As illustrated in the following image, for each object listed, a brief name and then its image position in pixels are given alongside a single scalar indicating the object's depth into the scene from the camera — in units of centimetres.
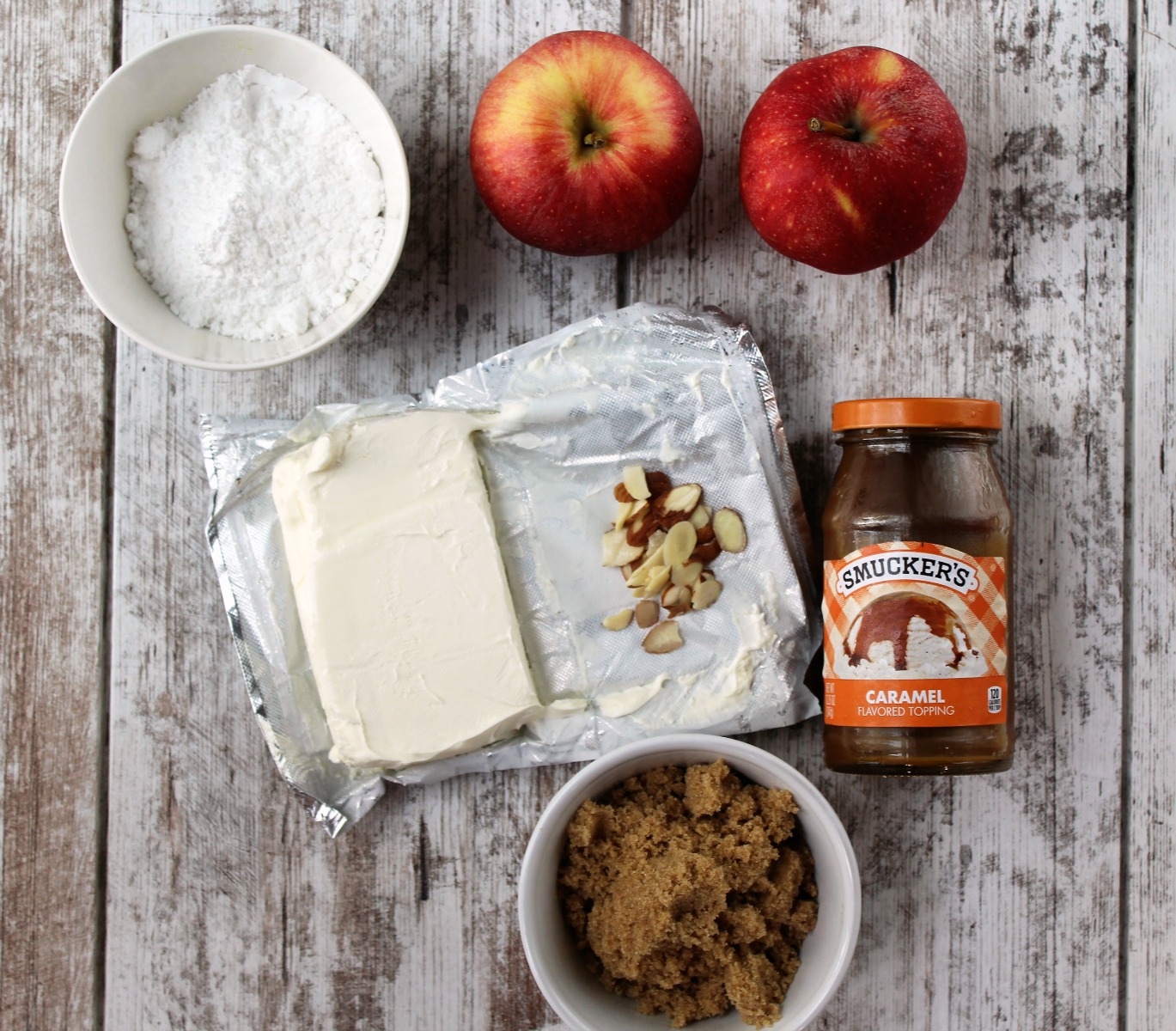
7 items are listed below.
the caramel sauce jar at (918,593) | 70
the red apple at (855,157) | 70
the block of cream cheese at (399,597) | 75
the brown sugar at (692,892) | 68
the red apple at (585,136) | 71
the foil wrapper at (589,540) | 78
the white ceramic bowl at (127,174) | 72
